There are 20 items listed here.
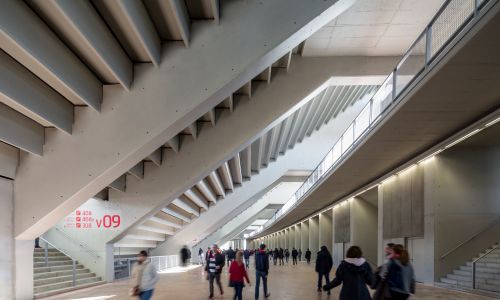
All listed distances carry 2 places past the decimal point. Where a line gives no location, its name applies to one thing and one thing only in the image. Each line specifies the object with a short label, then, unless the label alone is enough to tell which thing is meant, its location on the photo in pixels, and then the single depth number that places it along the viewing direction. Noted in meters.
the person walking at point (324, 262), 14.11
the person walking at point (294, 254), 39.95
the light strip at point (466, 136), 12.38
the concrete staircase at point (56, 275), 14.26
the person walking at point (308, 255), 37.33
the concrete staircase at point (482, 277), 12.73
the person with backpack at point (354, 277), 5.11
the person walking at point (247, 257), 34.38
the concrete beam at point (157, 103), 8.61
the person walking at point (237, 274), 10.23
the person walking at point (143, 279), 7.25
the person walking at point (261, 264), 12.19
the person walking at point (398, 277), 6.28
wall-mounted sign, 17.22
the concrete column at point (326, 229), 40.35
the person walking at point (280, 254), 39.96
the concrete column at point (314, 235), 46.49
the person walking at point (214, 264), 13.30
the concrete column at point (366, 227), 26.95
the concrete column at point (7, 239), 10.12
